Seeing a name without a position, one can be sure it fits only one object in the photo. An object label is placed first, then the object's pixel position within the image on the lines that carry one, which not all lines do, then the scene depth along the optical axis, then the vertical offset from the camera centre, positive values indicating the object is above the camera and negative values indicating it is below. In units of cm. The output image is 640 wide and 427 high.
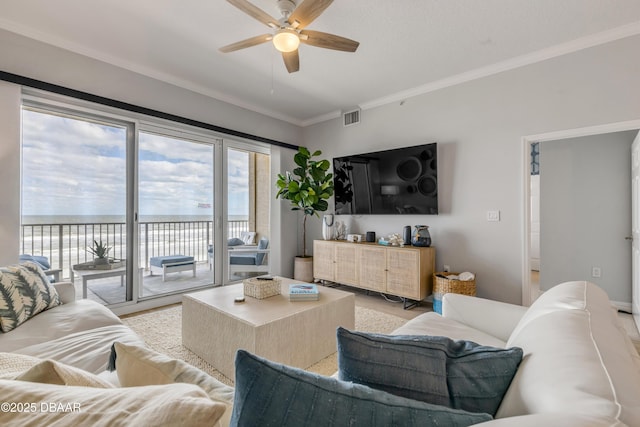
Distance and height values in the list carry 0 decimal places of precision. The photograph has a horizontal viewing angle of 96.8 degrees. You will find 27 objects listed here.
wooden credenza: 324 -64
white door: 264 -12
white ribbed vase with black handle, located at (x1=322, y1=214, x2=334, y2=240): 427 -17
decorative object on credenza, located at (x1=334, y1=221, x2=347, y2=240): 433 -23
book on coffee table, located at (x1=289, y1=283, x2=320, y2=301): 218 -60
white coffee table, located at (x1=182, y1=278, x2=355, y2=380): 179 -76
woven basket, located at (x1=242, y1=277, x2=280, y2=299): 225 -58
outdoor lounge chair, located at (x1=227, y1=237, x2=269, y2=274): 414 -64
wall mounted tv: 347 +46
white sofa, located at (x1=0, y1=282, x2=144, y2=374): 128 -63
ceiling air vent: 427 +150
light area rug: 204 -106
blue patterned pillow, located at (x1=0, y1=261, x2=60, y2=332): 156 -46
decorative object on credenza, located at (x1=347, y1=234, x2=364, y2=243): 397 -31
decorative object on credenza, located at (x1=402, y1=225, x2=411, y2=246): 357 -25
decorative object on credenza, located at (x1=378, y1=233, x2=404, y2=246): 361 -32
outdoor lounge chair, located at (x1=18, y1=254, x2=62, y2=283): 266 -46
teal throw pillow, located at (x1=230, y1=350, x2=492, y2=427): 49 -34
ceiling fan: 184 +135
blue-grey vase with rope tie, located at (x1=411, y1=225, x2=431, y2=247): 343 -26
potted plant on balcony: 304 -37
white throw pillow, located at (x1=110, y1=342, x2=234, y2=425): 66 -39
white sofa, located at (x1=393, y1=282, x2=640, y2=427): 46 -32
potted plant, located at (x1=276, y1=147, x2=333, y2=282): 419 +40
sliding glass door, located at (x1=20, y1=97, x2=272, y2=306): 277 +16
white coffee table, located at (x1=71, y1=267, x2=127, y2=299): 299 -62
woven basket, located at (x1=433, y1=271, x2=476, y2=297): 297 -75
